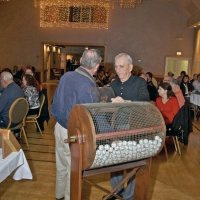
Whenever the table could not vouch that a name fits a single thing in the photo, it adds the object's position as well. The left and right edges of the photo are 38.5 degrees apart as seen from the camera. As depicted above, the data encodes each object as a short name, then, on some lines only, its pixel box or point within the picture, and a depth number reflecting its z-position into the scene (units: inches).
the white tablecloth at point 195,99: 266.8
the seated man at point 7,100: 152.1
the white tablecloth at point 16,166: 67.0
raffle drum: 59.6
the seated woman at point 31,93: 193.5
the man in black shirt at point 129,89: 94.3
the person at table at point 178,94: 170.1
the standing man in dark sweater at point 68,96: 81.7
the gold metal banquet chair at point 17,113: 144.6
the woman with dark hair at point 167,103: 165.3
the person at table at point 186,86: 297.7
